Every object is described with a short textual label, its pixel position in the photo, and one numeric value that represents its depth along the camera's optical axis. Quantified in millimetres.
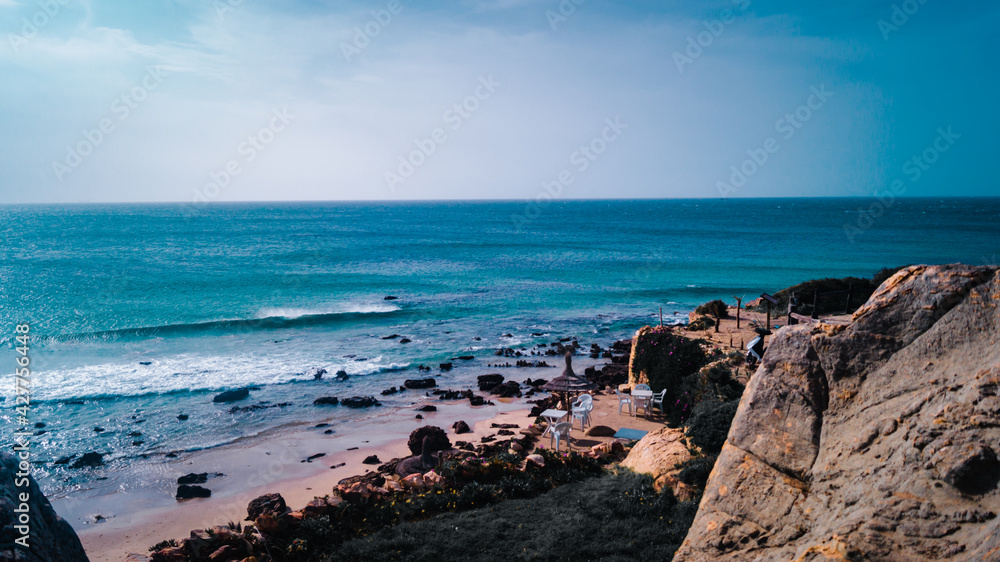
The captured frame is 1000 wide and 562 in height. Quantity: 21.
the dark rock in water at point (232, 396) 22641
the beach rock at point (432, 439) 16734
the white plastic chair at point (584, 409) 16925
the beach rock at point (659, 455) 10758
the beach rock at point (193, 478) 15867
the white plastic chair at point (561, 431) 15202
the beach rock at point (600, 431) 16547
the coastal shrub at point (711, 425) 10844
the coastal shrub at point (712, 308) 26297
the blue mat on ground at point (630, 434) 15073
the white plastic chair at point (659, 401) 17194
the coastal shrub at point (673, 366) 15922
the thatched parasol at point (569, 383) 16531
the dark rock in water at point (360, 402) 22397
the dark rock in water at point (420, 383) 24719
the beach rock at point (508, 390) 23422
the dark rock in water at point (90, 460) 17141
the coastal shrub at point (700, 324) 20094
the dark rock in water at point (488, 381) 24406
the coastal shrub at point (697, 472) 9805
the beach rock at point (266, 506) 12054
